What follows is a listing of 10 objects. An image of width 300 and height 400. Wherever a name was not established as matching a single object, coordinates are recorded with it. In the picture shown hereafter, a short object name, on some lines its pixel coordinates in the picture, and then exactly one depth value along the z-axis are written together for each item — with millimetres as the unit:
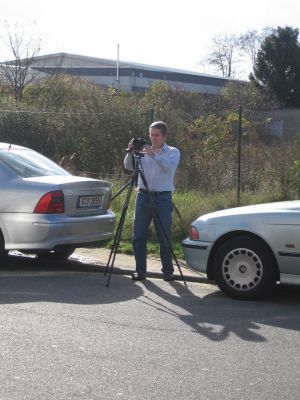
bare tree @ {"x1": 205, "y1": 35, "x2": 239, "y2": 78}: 71375
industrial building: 64681
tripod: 8500
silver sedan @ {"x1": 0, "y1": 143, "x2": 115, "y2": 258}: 8797
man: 8539
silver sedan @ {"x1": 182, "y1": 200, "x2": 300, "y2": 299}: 7473
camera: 8445
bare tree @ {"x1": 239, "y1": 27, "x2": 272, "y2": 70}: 67556
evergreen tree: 49719
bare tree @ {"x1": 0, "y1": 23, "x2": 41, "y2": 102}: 33219
